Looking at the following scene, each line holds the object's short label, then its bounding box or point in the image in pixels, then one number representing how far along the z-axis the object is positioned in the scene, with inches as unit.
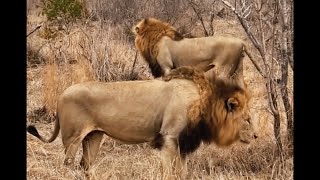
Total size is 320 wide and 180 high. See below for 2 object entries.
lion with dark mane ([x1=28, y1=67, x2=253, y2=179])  368.5
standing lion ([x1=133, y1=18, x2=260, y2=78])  624.1
